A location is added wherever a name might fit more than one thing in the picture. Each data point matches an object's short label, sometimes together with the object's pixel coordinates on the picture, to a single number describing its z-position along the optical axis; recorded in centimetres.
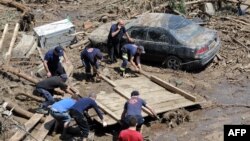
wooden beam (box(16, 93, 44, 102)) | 1532
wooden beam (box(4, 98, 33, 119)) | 1442
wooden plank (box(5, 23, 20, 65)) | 1802
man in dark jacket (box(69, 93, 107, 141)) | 1263
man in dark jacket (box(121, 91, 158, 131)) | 1257
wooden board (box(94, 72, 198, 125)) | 1430
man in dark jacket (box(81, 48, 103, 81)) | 1627
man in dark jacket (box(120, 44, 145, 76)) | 1658
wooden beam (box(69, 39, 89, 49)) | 1964
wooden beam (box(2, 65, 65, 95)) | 1633
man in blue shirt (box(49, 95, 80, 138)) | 1309
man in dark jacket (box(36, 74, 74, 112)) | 1414
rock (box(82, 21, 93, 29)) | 2148
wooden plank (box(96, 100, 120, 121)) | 1381
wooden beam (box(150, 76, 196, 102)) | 1492
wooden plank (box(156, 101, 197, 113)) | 1433
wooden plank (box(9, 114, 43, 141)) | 1304
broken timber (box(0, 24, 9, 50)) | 1965
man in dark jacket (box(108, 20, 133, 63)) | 1764
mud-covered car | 1686
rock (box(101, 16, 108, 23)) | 2192
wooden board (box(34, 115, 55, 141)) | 1338
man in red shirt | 1097
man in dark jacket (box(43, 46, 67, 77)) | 1522
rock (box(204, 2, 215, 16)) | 2158
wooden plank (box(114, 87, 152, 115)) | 1528
